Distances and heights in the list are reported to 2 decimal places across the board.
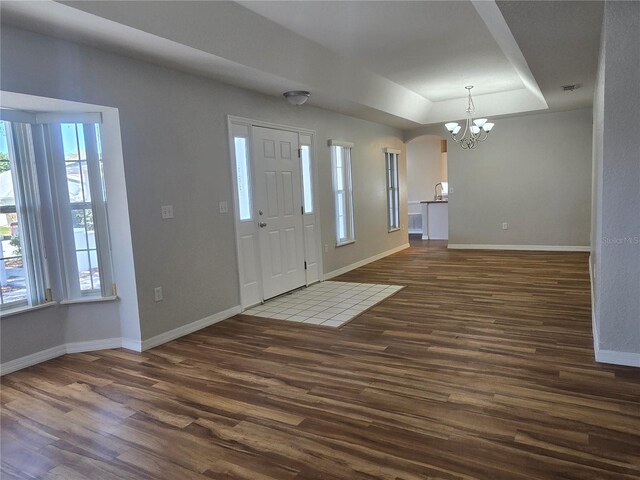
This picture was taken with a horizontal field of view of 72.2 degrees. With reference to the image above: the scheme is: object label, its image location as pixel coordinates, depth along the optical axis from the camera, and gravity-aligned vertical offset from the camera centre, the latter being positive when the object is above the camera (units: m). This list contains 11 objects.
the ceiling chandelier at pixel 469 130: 6.34 +0.91
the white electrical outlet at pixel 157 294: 3.61 -0.73
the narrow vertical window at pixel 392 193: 7.80 +0.00
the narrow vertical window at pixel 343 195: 6.25 +0.01
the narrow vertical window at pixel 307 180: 5.46 +0.22
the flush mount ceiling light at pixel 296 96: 4.59 +1.07
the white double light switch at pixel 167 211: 3.65 -0.05
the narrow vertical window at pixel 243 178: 4.45 +0.24
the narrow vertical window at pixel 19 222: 3.21 -0.06
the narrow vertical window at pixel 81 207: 3.40 +0.02
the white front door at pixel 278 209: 4.73 -0.11
